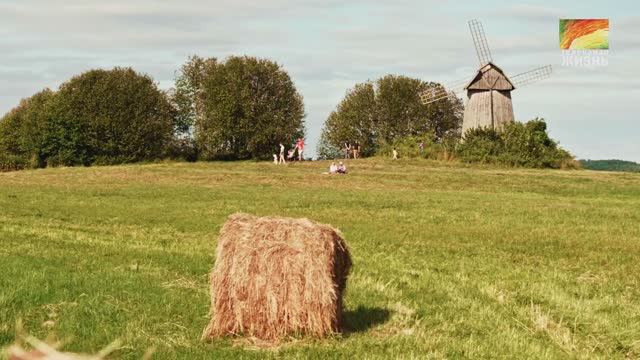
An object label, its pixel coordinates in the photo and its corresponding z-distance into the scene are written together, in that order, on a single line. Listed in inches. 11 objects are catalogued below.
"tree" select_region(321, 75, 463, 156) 4909.0
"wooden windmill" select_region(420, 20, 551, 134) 3634.4
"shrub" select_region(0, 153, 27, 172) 4301.2
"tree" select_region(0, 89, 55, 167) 4025.3
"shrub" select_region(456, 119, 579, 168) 3139.8
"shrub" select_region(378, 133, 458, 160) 3299.7
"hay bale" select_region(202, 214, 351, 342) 485.1
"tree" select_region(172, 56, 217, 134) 4458.7
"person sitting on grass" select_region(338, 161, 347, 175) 2539.4
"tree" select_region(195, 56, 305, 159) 4153.5
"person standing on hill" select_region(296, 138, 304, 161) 3275.1
